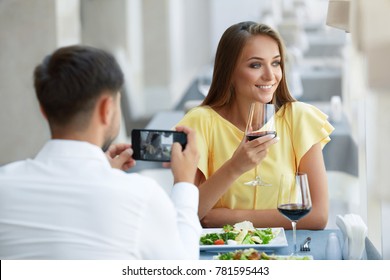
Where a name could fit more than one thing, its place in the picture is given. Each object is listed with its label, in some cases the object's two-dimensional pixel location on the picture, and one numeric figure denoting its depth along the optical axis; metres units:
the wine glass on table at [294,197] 3.85
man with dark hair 3.42
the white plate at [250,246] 3.94
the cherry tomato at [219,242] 3.98
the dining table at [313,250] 3.93
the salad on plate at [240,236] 3.99
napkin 3.86
